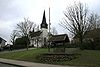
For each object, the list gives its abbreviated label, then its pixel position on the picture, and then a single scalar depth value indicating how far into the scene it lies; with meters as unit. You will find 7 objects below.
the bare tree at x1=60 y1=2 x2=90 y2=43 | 14.08
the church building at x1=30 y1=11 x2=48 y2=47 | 29.12
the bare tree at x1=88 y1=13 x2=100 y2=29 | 15.53
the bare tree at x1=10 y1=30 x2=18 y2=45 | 32.66
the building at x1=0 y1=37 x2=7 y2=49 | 39.20
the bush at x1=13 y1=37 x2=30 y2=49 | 25.57
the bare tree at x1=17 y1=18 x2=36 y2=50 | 23.95
